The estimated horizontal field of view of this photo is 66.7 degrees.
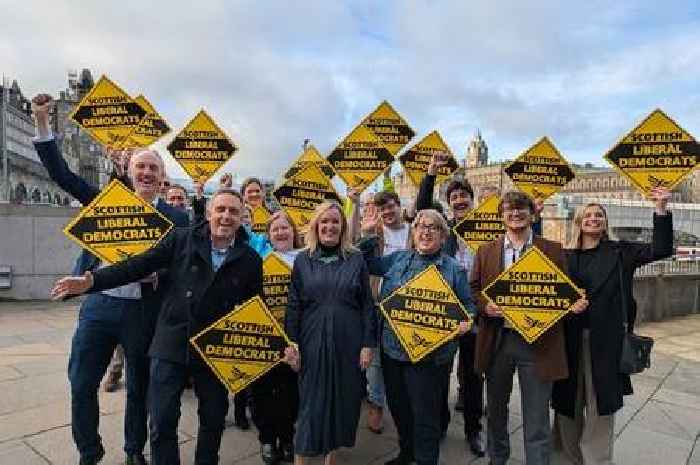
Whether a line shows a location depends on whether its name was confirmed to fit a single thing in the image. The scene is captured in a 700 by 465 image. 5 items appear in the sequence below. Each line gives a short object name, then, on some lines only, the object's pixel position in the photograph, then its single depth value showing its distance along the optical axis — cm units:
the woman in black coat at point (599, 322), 399
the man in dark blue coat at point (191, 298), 330
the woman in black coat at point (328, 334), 364
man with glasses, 378
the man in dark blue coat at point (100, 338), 366
